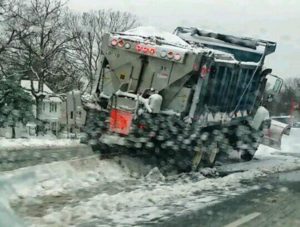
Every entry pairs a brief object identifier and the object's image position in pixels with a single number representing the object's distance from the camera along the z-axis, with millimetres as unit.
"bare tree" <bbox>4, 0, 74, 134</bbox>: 39562
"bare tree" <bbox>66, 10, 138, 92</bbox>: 50938
